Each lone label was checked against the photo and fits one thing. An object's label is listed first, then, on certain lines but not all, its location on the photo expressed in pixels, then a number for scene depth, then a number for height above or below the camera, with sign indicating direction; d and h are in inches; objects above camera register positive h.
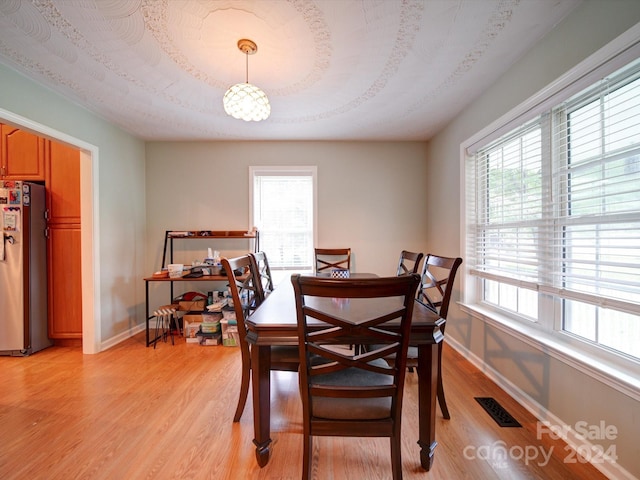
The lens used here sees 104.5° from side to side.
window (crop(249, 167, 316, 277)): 133.4 +11.7
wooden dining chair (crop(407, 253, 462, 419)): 57.0 -14.3
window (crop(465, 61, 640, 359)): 48.2 +4.0
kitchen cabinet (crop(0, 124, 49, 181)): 104.7 +35.7
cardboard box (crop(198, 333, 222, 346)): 110.7 -45.6
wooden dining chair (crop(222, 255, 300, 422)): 55.2 -23.1
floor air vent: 62.0 -47.1
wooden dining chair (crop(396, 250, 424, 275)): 79.4 -7.6
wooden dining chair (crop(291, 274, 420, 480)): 34.0 -21.7
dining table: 44.8 -24.2
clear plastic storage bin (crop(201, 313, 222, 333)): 110.7 -38.6
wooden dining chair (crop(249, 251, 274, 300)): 87.2 -11.7
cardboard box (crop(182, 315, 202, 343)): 113.0 -41.2
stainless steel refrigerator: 99.0 -12.2
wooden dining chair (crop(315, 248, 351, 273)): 120.4 -11.6
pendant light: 66.5 +37.4
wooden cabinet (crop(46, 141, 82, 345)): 108.4 -3.6
